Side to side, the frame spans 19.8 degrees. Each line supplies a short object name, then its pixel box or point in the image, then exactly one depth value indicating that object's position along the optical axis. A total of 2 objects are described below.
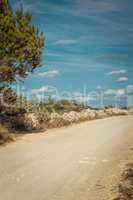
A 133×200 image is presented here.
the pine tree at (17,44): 22.75
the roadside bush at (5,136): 19.60
